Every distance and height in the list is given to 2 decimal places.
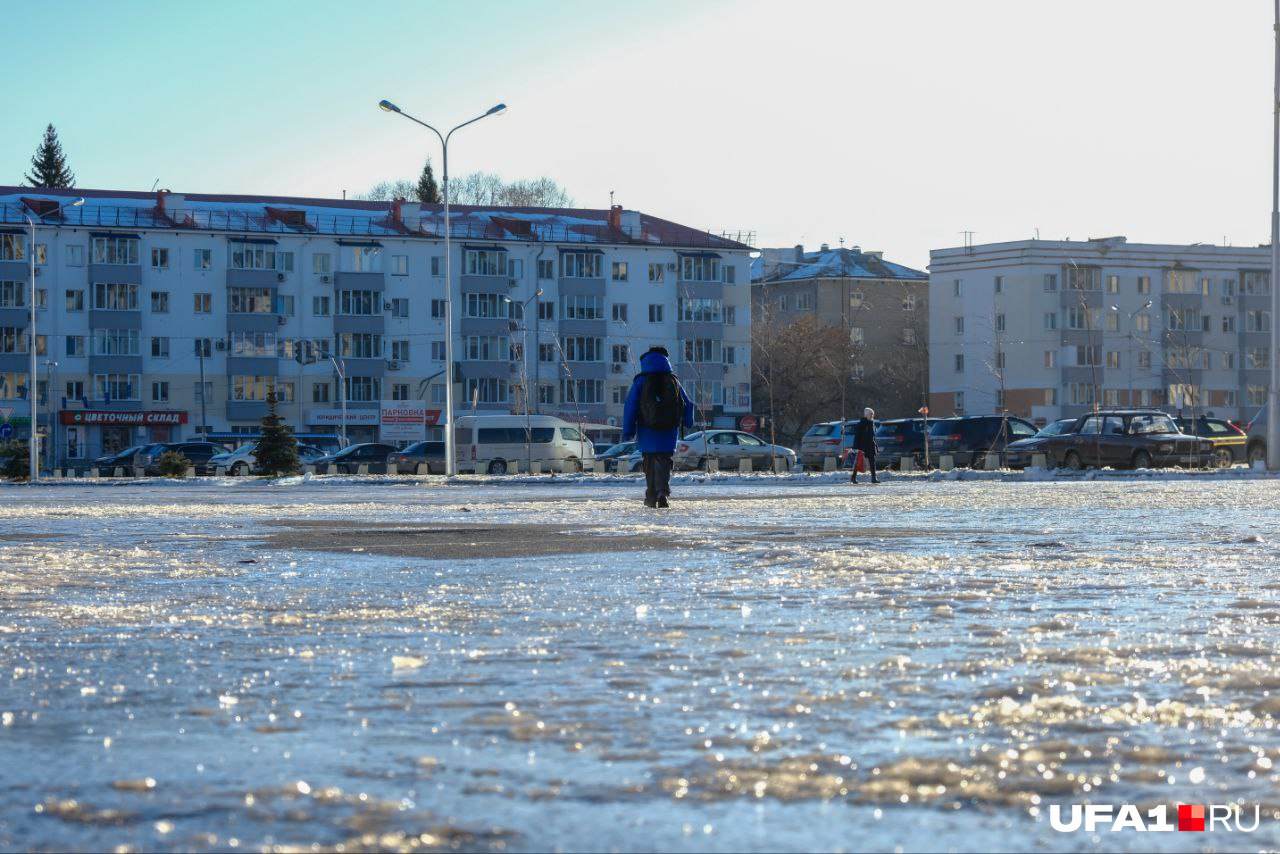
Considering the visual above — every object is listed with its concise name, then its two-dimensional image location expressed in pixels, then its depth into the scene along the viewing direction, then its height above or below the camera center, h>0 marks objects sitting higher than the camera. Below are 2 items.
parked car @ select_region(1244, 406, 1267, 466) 47.41 +0.16
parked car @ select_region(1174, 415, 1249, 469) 50.38 +0.27
